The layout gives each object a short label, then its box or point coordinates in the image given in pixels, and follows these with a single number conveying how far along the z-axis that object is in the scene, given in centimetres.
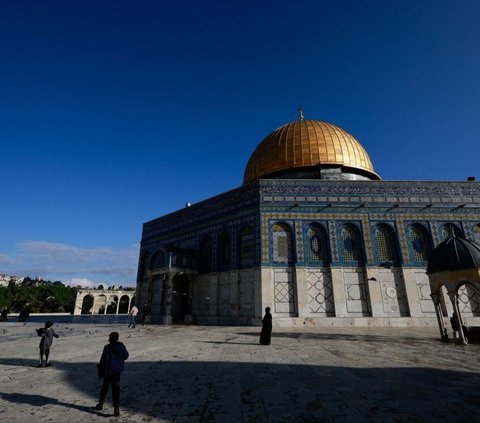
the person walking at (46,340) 657
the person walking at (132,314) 1671
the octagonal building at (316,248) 1717
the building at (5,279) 11795
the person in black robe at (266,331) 934
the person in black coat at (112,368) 374
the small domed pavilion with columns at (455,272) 1001
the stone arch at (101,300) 5781
